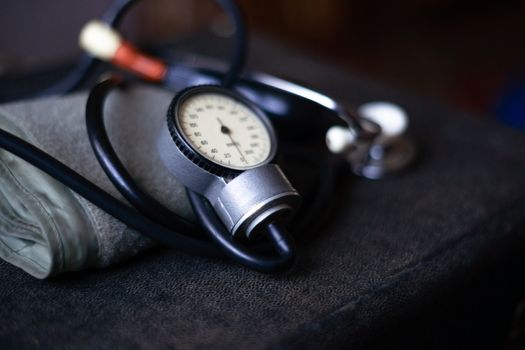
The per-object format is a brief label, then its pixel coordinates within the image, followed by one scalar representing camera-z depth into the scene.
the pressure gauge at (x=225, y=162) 0.45
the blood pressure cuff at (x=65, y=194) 0.44
